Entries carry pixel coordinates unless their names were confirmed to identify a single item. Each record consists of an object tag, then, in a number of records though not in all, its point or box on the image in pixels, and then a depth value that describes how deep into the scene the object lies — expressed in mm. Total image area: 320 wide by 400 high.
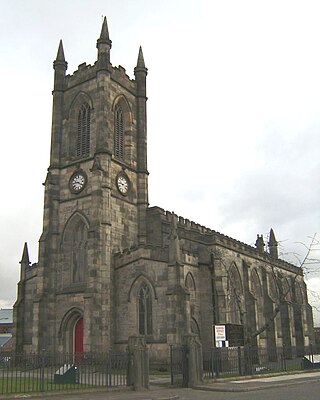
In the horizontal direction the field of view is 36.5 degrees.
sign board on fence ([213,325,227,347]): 24070
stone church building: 31719
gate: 21406
